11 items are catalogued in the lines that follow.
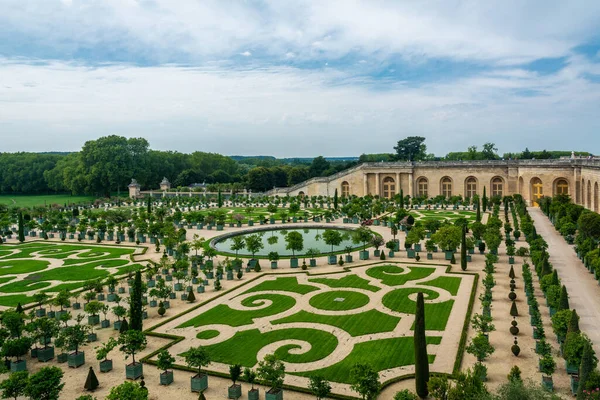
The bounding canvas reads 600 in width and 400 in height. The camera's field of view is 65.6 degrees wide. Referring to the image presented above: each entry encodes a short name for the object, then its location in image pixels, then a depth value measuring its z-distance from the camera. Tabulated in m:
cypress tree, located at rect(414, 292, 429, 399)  16.47
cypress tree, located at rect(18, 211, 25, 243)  50.34
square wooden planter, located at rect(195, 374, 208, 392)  17.41
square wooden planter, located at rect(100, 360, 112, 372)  19.27
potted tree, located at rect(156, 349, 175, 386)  17.86
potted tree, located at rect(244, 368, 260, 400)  16.61
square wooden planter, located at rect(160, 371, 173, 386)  18.02
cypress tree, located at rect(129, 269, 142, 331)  22.16
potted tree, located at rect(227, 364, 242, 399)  16.98
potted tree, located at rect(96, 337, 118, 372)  18.58
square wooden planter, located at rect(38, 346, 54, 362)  20.66
